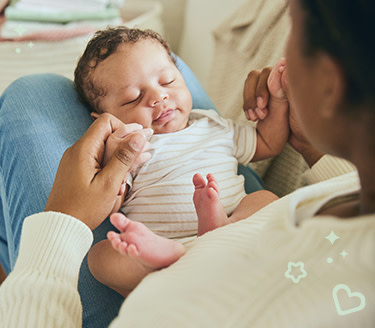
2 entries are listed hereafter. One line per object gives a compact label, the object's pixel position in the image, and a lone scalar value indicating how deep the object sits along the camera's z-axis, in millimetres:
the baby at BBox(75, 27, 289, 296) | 807
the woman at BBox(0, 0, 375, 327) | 322
